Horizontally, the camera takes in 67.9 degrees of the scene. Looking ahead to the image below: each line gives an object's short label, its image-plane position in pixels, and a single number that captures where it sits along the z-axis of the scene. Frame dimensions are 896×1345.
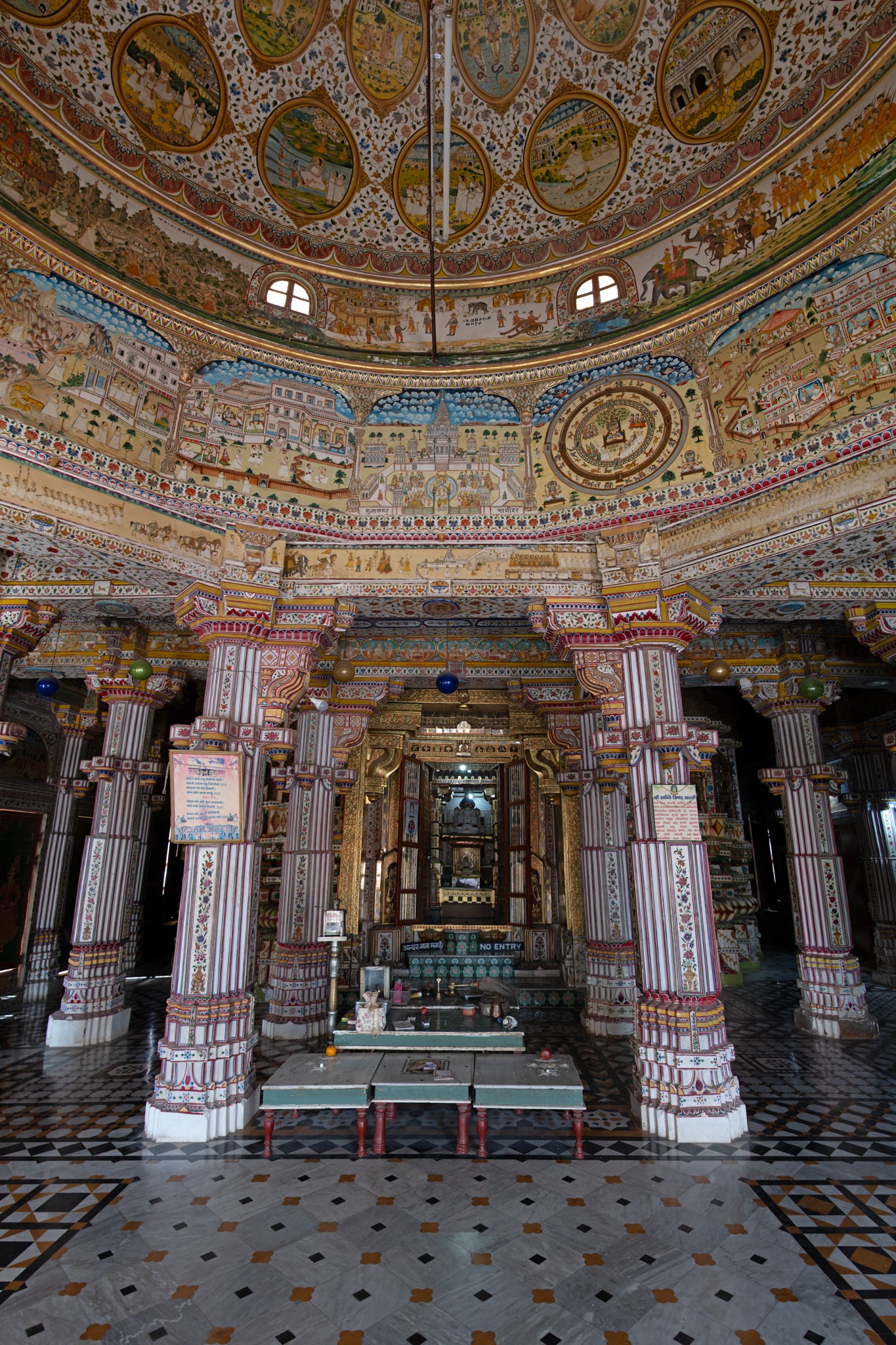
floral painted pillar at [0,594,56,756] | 7.64
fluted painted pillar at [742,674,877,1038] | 10.07
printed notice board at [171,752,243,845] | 6.82
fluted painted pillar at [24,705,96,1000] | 13.20
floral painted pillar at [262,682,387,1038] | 10.09
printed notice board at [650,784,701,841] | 6.95
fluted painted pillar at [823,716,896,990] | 14.16
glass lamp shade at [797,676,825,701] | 10.47
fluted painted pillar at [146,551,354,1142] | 6.52
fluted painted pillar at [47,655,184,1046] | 9.71
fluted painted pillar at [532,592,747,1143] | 6.51
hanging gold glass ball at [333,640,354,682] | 8.98
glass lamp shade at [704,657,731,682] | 8.89
